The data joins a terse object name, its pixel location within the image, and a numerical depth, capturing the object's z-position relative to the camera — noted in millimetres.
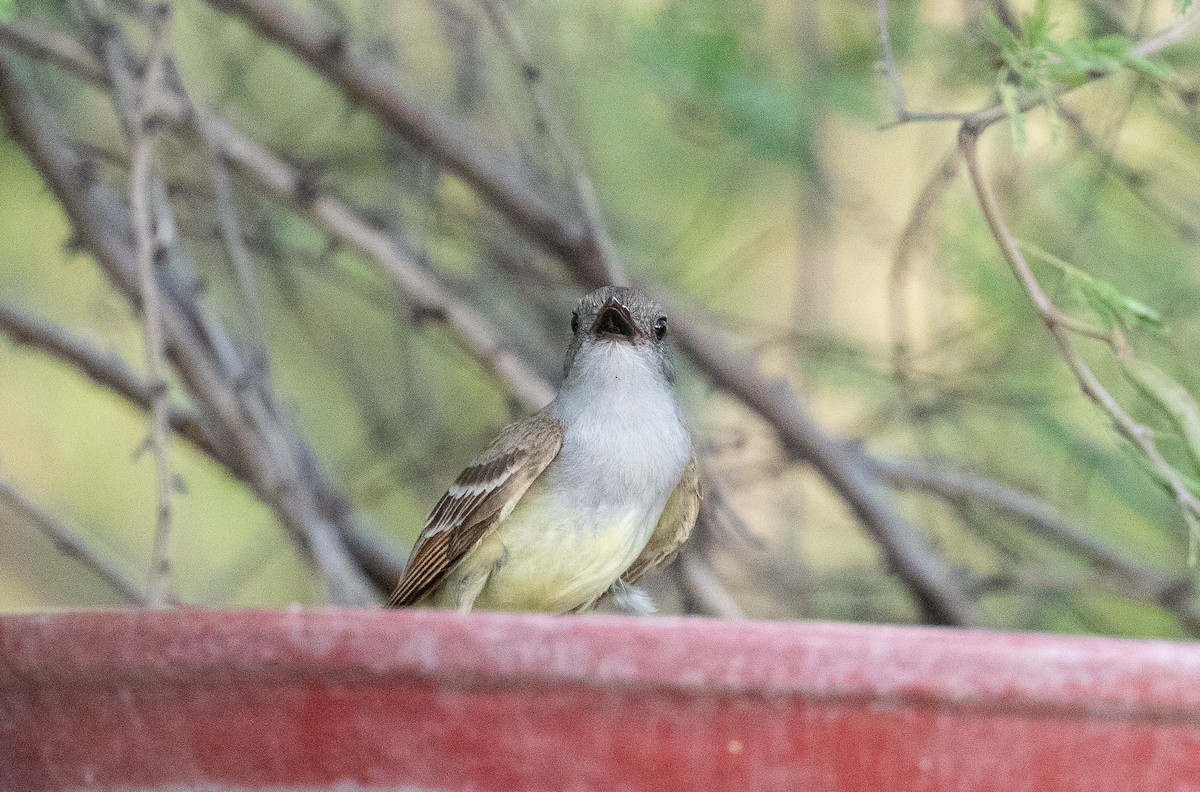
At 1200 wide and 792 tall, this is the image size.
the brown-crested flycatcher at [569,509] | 4230
